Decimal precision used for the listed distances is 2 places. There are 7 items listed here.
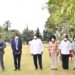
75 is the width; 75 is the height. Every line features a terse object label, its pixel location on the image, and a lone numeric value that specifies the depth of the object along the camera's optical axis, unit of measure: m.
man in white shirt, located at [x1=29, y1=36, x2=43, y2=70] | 7.64
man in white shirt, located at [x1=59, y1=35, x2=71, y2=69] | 7.80
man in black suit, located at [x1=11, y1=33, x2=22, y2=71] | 7.67
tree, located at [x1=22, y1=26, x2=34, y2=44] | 37.93
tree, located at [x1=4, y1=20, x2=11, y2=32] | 48.55
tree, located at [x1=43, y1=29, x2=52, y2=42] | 37.33
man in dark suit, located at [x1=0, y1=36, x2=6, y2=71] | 7.69
